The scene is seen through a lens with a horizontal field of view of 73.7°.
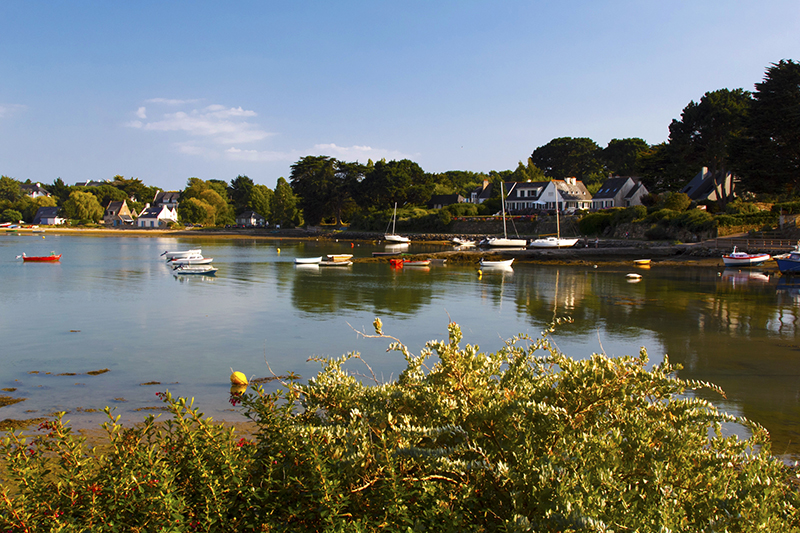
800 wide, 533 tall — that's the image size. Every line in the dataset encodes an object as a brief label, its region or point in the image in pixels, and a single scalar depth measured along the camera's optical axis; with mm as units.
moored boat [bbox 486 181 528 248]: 69356
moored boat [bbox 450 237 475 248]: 80000
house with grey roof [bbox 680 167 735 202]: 74056
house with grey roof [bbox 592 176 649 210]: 94375
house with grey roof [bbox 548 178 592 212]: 103500
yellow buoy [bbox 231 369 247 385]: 14008
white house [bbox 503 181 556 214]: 105750
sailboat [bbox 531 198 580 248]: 65625
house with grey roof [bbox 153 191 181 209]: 176762
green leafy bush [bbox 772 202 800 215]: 56719
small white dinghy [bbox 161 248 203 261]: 52688
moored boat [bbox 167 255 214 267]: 49125
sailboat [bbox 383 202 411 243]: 91938
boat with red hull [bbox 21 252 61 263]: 53188
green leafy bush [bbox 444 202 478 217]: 107562
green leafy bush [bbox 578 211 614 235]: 76500
